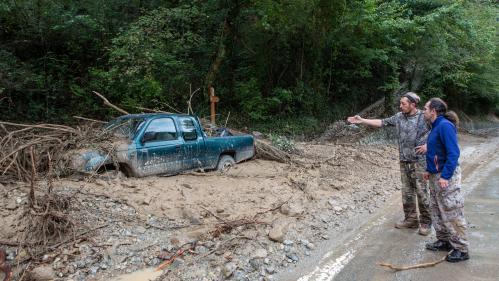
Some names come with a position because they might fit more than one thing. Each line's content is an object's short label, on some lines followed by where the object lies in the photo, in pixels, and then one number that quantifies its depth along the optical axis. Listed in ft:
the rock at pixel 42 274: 15.34
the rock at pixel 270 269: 16.02
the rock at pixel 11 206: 19.75
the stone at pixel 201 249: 17.44
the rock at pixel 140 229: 19.25
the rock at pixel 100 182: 23.13
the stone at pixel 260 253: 17.07
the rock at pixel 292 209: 22.06
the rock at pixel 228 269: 15.53
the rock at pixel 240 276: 15.38
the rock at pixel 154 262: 16.62
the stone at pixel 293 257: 17.15
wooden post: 40.63
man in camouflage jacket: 19.67
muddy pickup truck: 24.63
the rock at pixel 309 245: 18.38
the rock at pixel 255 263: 16.24
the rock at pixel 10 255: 16.72
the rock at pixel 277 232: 18.61
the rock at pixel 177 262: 16.34
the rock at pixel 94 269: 15.98
